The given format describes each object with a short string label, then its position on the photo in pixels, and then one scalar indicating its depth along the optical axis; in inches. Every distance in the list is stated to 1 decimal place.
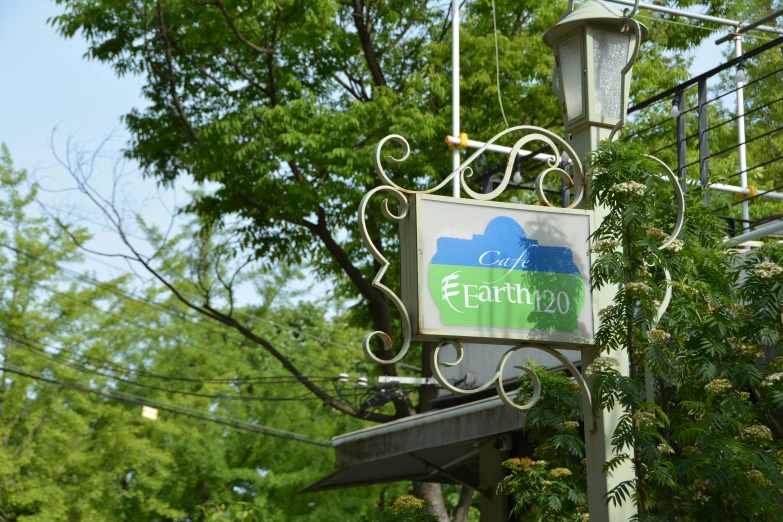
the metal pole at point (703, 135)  261.7
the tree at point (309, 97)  596.1
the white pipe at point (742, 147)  358.4
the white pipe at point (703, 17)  374.8
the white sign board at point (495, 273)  151.8
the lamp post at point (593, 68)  178.1
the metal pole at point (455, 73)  339.6
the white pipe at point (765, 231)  224.4
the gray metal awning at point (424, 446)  283.6
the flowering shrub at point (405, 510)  218.7
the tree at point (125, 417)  901.2
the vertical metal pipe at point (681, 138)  263.8
